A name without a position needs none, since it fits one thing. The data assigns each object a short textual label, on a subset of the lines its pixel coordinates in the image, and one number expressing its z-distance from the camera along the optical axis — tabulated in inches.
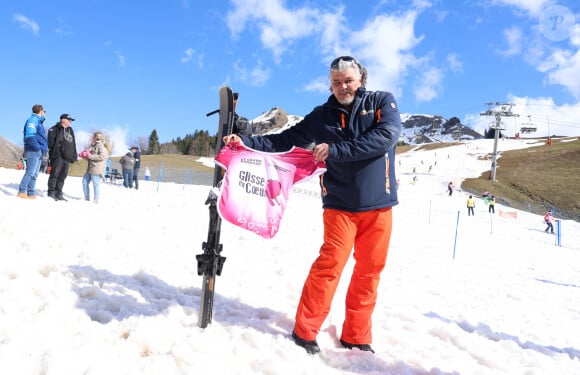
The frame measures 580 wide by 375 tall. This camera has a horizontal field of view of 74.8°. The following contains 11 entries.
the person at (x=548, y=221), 975.6
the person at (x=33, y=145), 313.0
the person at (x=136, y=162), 725.1
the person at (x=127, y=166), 682.0
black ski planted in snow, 112.7
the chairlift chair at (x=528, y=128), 3727.9
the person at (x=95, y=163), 386.9
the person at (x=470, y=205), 1218.6
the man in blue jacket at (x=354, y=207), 114.9
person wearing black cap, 356.2
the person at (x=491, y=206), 1286.9
